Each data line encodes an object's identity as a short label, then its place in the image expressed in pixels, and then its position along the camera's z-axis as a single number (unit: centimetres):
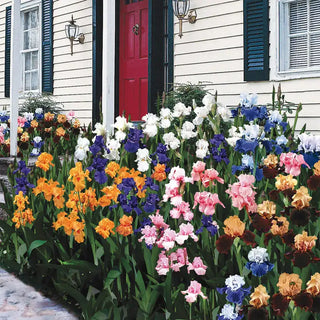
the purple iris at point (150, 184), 249
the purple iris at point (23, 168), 333
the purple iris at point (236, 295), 158
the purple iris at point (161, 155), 286
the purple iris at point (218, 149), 304
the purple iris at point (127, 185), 244
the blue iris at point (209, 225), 204
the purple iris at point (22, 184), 313
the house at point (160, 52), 570
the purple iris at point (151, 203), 230
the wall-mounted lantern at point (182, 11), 674
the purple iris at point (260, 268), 162
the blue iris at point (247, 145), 234
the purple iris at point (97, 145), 313
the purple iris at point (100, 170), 279
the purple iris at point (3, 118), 655
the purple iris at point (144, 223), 222
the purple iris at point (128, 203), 235
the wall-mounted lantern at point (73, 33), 863
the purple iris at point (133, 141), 315
